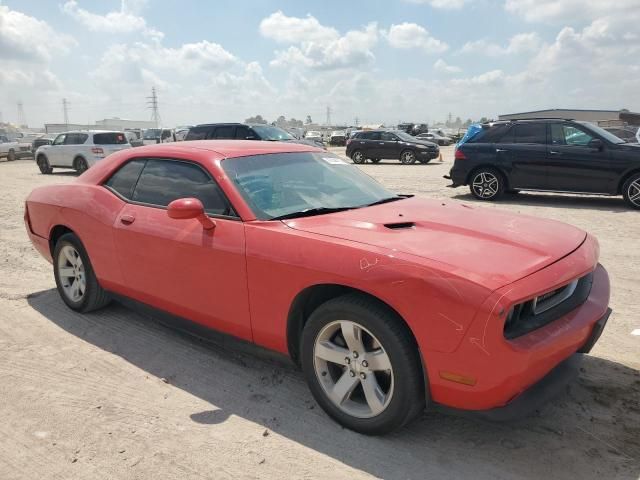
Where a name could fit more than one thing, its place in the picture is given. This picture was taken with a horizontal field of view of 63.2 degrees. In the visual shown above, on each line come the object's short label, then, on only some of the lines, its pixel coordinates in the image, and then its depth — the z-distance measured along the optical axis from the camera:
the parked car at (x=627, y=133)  20.55
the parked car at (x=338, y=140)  48.91
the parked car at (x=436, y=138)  45.06
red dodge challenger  2.36
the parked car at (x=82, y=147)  18.12
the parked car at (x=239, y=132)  15.35
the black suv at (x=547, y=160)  9.51
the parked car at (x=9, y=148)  29.06
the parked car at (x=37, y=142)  29.95
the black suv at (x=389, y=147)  22.78
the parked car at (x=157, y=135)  32.85
